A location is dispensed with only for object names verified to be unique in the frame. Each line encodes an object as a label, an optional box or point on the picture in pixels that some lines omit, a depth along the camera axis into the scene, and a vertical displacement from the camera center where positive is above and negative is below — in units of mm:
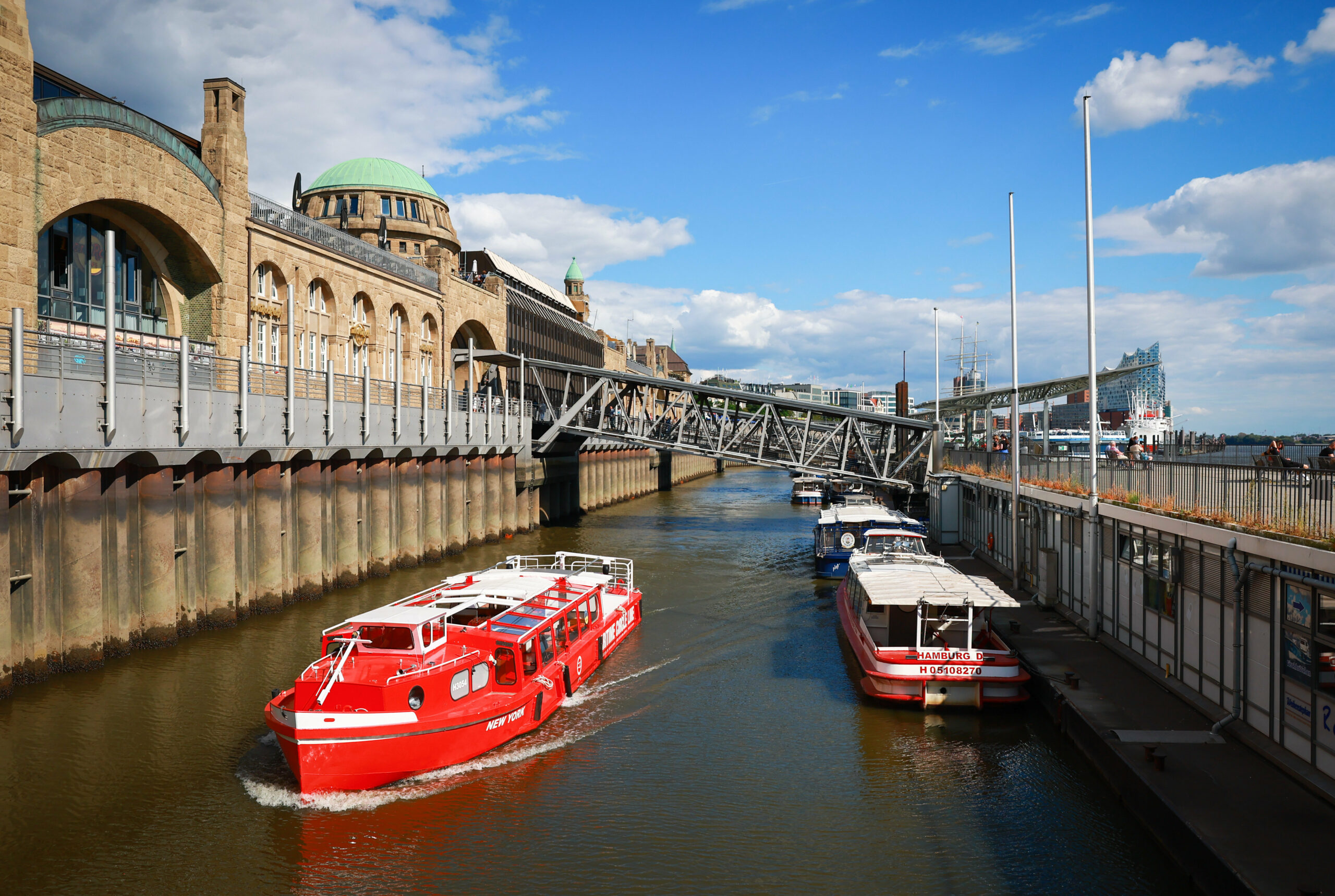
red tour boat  16312 -4720
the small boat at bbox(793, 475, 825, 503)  88125 -5131
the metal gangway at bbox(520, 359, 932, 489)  57750 +591
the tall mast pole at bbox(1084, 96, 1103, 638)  23969 -1110
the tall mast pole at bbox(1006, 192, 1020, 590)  30875 -1745
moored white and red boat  21047 -5000
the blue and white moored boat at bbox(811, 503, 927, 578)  41188 -4335
